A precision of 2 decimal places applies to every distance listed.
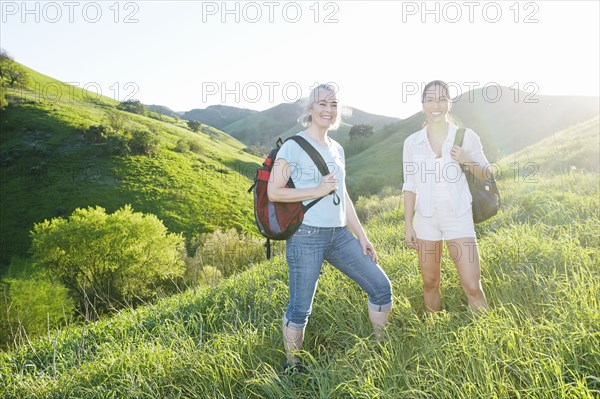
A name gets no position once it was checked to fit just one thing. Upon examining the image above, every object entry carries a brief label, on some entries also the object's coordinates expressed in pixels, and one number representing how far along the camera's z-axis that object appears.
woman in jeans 2.96
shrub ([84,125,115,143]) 66.00
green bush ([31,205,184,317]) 35.81
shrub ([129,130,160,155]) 66.81
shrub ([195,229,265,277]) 5.00
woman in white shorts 3.11
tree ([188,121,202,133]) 99.69
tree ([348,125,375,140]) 104.62
